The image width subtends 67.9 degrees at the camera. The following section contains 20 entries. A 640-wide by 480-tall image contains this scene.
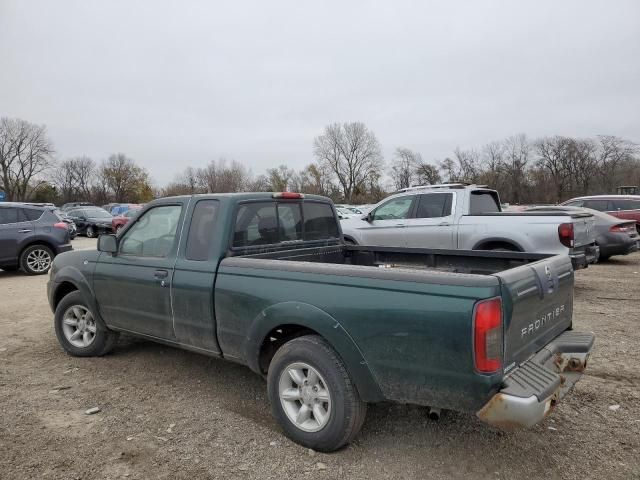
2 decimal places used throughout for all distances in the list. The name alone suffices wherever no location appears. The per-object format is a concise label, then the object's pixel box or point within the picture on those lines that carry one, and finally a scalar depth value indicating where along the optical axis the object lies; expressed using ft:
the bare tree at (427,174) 268.82
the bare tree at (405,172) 282.77
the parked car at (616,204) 49.60
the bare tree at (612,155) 228.84
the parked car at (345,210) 103.12
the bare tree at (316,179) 295.69
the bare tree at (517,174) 226.17
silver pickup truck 23.76
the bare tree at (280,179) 286.05
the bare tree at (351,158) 302.25
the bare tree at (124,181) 278.05
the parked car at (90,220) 78.64
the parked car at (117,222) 74.74
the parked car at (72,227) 68.42
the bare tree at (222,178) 242.37
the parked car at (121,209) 94.90
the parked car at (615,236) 36.29
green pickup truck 8.42
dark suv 35.22
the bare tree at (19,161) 237.04
